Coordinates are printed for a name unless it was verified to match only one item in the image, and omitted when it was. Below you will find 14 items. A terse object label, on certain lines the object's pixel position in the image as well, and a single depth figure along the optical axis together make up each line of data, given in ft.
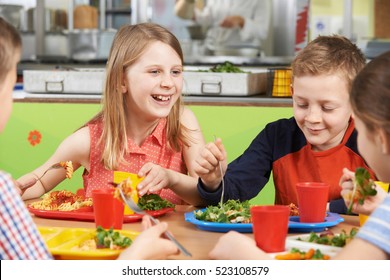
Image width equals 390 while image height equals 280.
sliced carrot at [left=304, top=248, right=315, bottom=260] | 6.10
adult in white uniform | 20.88
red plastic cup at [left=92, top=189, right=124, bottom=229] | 6.84
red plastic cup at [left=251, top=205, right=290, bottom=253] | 6.24
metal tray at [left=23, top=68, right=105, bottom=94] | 12.60
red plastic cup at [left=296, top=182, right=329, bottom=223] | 7.11
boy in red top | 8.10
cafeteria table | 6.50
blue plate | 6.98
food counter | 12.02
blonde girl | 8.99
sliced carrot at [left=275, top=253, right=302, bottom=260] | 6.13
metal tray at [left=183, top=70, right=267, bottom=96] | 12.15
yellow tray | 6.14
